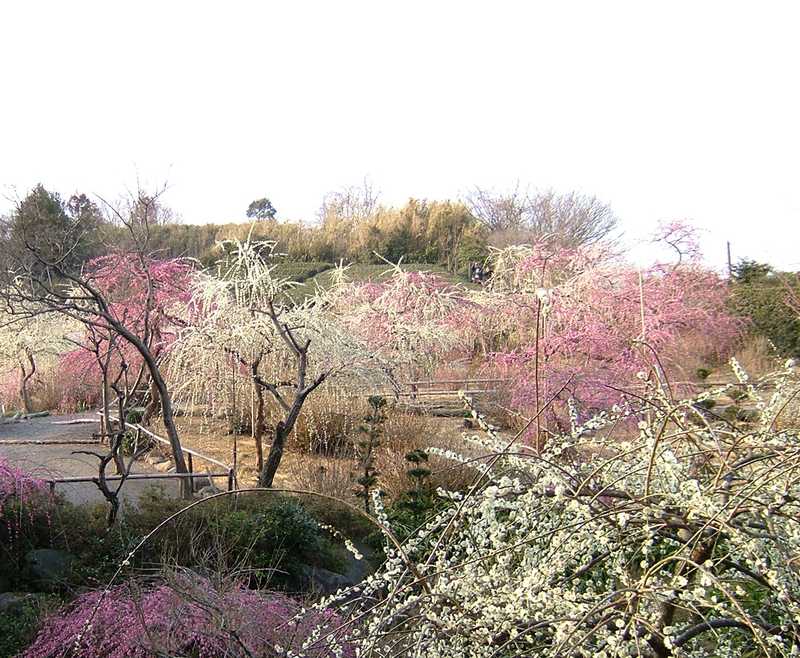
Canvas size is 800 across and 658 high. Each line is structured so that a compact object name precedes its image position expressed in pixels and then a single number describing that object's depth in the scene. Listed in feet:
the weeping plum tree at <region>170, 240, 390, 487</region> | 27.89
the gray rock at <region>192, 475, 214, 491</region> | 25.00
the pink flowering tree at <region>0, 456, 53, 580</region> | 16.39
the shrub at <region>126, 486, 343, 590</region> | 16.83
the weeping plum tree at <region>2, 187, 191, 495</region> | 17.20
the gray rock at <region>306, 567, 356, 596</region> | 17.61
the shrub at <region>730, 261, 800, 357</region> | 52.44
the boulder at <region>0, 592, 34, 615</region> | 14.74
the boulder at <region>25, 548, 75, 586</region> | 16.18
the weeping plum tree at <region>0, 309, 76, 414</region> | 44.16
